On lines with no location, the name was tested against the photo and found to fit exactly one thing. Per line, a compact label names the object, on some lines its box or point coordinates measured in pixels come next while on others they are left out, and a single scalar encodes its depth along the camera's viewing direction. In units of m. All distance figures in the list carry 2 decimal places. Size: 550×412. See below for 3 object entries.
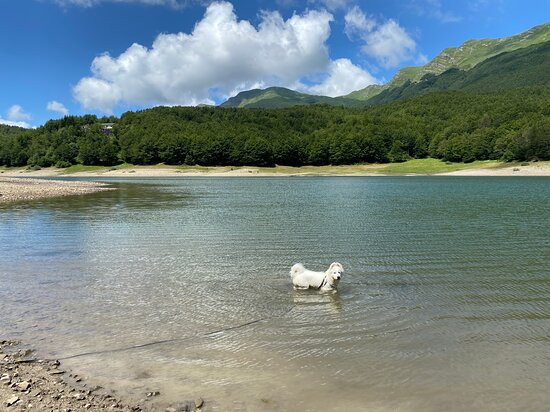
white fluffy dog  10.63
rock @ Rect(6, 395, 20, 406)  5.55
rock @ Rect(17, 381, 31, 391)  5.92
